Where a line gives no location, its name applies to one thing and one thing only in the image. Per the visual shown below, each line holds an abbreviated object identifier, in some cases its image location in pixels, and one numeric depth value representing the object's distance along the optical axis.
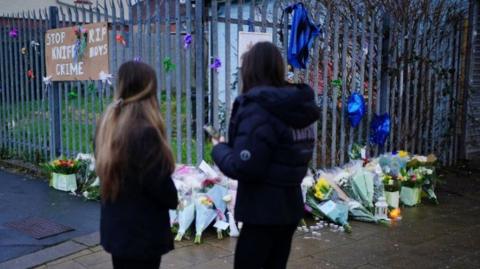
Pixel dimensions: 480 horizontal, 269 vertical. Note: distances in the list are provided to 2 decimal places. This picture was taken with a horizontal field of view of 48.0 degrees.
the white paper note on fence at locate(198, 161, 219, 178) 5.45
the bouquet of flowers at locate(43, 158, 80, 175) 6.80
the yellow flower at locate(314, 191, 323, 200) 5.71
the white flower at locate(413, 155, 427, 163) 6.65
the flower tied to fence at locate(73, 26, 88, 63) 6.98
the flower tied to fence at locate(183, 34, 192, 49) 5.66
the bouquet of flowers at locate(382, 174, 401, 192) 6.16
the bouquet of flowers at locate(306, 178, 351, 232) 5.55
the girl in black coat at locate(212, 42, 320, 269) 2.81
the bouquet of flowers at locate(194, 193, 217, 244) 5.02
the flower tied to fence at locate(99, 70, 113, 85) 6.63
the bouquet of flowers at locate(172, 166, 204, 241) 5.04
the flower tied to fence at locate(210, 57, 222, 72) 5.59
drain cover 5.27
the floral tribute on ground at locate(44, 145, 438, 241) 5.16
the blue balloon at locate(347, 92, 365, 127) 6.61
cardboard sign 6.73
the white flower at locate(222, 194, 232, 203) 5.21
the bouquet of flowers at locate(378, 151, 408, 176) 6.45
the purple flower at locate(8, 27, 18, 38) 8.35
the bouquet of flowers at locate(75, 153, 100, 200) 6.45
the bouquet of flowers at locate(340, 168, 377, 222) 5.78
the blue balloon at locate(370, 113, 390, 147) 6.98
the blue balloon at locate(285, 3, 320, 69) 5.90
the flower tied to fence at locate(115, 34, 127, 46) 6.41
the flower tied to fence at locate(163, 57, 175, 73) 5.89
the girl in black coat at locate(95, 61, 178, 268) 2.74
